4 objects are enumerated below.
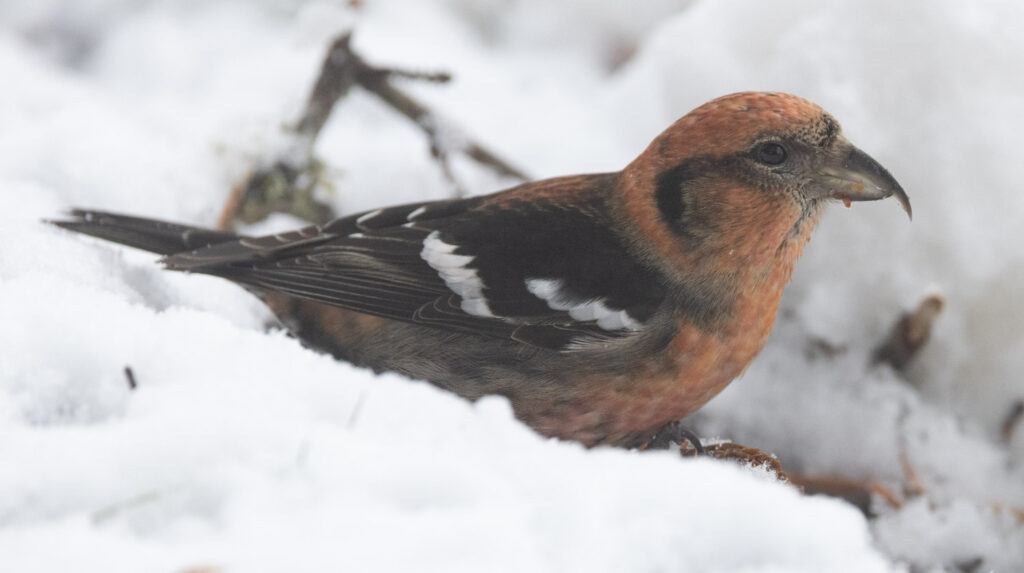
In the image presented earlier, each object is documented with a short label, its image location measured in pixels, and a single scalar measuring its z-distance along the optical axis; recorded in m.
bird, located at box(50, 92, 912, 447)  3.94
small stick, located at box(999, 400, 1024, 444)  5.16
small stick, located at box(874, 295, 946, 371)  5.24
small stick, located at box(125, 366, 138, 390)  2.48
